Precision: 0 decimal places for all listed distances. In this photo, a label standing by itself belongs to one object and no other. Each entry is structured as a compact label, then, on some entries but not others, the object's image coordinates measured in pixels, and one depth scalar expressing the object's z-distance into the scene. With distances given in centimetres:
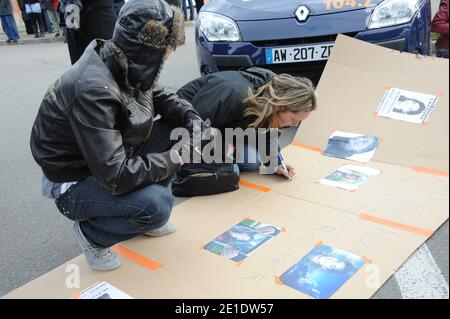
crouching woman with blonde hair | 217
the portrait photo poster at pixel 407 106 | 271
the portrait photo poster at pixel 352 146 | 266
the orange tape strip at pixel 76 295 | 170
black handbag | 234
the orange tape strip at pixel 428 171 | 238
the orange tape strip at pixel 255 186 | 240
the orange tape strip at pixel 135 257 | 185
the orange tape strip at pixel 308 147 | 281
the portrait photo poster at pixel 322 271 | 165
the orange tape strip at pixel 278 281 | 170
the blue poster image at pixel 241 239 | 190
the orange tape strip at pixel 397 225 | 193
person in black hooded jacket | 152
